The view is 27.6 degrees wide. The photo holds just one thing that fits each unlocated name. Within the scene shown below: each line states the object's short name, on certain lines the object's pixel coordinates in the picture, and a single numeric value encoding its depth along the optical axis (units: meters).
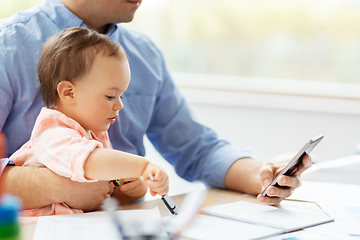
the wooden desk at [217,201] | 1.16
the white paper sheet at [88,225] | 1.01
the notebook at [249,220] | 1.04
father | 1.12
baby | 1.08
